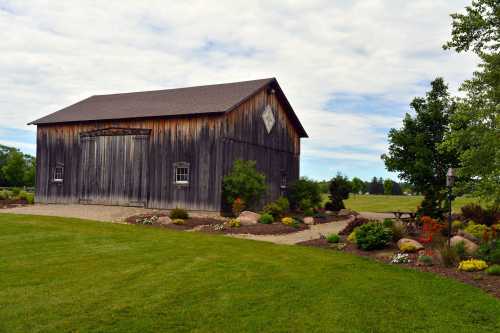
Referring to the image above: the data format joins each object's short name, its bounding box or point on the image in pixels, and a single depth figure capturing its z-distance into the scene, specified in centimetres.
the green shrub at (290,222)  2078
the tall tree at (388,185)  7012
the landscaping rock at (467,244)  1322
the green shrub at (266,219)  2084
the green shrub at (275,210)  2319
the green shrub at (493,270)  1102
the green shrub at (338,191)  2898
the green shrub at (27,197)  3030
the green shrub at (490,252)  1209
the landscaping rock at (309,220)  2333
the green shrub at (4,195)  3244
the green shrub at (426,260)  1244
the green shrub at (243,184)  2317
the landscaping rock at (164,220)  2073
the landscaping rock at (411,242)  1413
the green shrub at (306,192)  2853
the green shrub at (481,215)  2056
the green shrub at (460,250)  1283
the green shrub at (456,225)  1939
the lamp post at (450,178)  1596
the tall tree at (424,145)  2434
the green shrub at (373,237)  1448
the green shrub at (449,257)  1218
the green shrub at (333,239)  1594
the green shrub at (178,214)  2123
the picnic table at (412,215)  2227
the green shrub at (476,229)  1680
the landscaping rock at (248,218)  2061
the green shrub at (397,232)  1519
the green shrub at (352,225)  1794
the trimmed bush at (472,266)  1163
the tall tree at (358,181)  7144
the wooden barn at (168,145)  2412
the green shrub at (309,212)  2683
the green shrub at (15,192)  3387
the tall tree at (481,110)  1256
